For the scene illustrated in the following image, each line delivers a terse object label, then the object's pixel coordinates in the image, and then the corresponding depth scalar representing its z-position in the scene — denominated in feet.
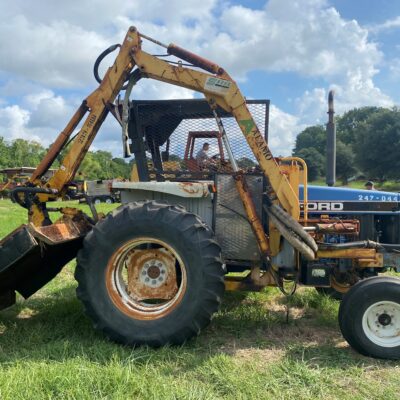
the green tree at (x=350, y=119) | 253.85
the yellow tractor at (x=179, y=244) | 13.57
